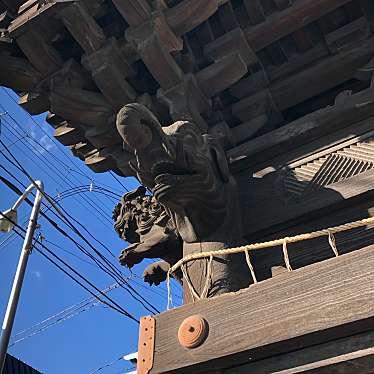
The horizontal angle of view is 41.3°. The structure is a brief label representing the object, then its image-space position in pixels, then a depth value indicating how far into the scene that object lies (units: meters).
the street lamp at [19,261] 7.38
